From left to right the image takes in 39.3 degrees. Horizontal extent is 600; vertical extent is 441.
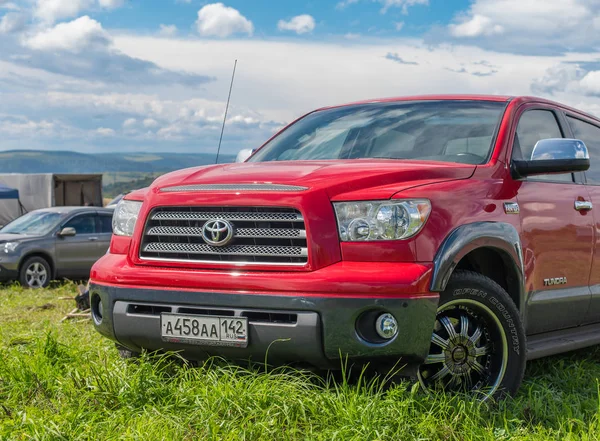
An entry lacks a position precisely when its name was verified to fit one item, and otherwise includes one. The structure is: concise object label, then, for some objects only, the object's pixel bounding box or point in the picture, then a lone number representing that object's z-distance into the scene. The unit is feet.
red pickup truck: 12.00
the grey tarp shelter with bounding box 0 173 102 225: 91.71
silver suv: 42.78
